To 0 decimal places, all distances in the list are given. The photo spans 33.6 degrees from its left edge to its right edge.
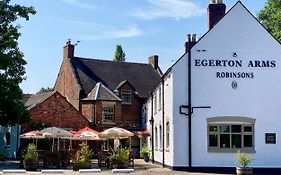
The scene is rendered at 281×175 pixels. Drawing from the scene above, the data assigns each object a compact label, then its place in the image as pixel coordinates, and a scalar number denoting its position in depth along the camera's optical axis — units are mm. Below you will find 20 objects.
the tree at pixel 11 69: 30484
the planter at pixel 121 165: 28062
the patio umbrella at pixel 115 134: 30500
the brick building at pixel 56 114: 40875
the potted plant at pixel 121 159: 28125
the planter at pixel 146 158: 38269
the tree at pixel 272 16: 40331
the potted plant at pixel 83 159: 27500
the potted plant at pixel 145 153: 38406
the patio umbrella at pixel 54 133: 30600
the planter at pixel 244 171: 24016
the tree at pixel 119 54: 73081
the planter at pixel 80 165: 27433
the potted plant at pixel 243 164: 24047
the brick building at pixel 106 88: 44906
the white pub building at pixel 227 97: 27547
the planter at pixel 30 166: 27578
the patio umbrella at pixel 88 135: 31805
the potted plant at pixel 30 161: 27609
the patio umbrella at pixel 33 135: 32188
